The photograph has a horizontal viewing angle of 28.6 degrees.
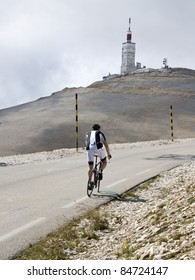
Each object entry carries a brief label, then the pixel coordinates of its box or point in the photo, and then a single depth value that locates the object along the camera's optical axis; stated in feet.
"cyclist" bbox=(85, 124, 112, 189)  35.00
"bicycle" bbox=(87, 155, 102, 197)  35.91
